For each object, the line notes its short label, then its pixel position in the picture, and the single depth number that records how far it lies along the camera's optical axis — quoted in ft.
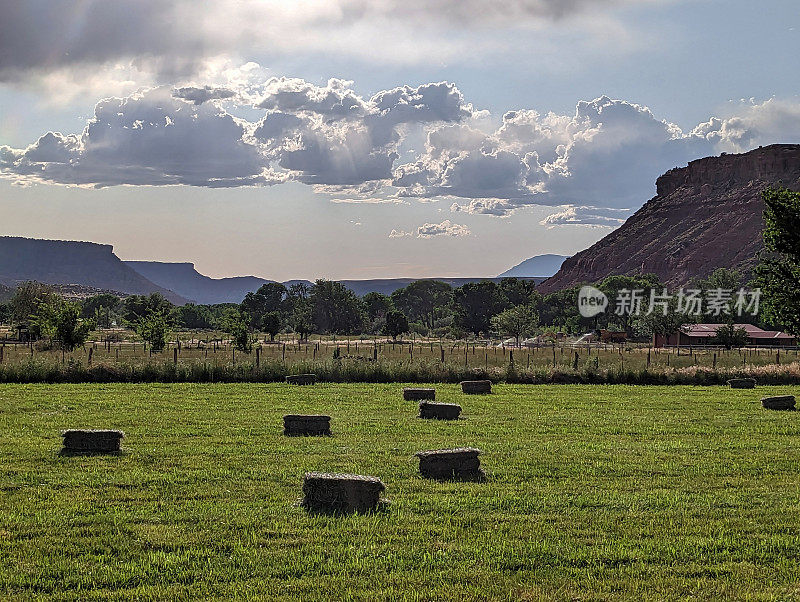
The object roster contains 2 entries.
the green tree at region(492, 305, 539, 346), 432.66
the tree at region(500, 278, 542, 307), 599.57
